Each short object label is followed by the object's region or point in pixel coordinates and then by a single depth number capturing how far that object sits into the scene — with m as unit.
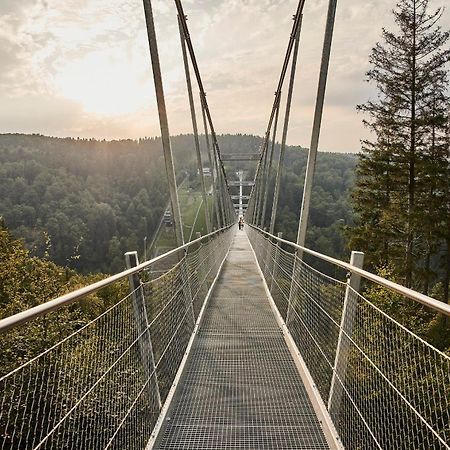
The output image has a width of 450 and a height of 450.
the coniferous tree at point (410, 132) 14.38
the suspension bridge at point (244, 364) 1.78
